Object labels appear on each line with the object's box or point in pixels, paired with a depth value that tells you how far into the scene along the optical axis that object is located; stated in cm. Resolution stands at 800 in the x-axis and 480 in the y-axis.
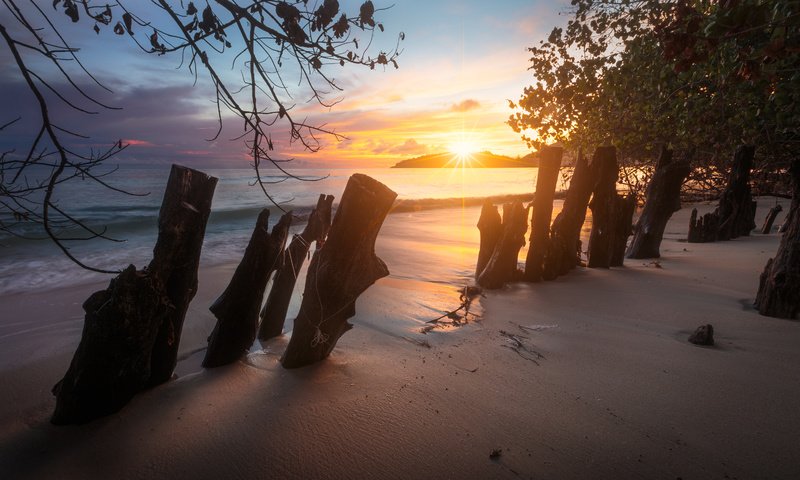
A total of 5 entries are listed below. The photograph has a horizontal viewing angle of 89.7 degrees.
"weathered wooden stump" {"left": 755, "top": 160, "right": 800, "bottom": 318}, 465
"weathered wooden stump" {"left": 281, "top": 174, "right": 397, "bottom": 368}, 331
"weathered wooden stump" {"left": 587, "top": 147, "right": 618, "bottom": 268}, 762
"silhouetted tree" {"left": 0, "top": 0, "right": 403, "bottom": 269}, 188
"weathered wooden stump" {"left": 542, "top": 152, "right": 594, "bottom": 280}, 743
